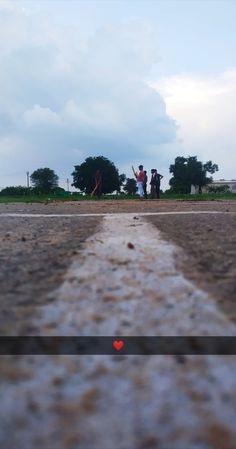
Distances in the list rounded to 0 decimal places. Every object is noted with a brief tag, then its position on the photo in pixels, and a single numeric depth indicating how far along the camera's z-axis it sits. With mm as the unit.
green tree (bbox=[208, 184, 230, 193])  97531
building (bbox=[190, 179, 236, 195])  112375
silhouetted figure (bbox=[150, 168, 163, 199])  28406
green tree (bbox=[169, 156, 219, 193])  88125
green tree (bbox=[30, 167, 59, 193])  84688
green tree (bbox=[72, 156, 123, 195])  84438
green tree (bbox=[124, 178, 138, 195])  92944
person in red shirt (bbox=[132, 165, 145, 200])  23945
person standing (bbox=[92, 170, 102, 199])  28672
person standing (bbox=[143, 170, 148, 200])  24922
